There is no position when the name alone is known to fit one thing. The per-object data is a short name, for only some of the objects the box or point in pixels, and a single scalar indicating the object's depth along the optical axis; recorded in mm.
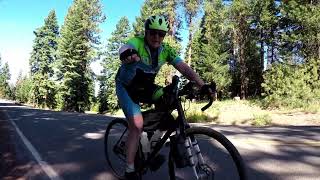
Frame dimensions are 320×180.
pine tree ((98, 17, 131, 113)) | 33981
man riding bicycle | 2935
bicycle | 2451
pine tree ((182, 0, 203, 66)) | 24247
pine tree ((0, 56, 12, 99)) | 98439
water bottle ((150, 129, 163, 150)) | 3029
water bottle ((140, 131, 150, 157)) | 3128
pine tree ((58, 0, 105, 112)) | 33912
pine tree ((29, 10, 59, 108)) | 43662
